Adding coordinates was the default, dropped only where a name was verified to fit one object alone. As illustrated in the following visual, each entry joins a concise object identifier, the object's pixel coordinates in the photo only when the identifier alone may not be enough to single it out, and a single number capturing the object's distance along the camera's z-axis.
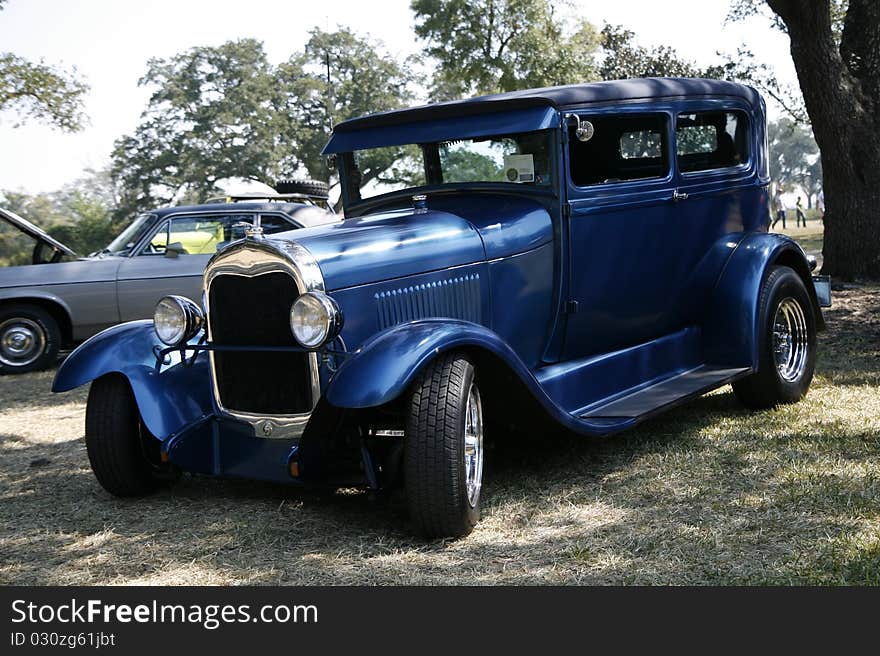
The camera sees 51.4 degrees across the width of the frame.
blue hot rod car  3.72
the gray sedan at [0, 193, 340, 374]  9.35
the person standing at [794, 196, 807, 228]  33.44
